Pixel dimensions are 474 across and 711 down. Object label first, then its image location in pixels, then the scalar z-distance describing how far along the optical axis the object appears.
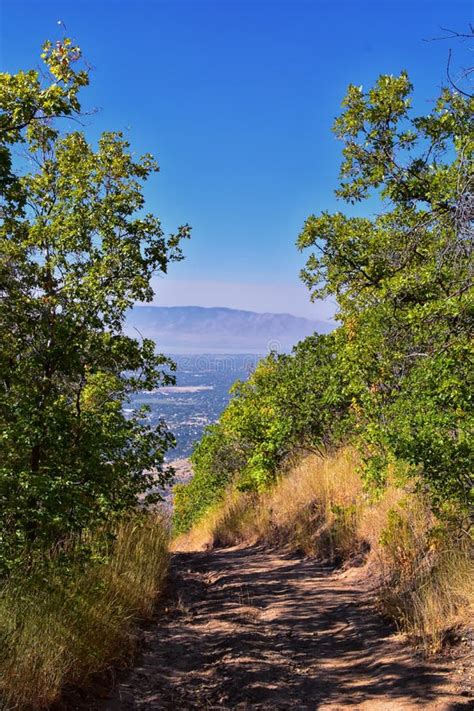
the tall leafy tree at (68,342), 4.68
